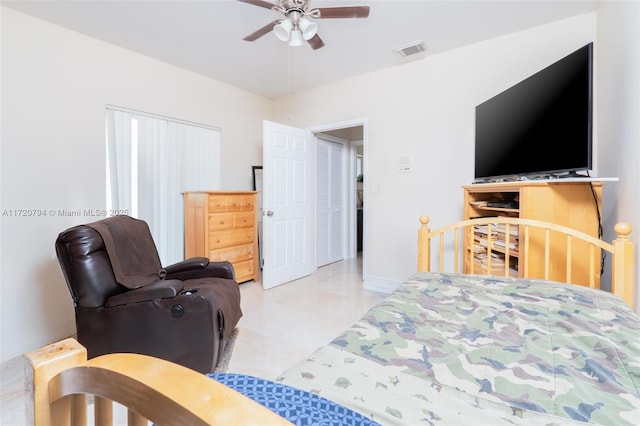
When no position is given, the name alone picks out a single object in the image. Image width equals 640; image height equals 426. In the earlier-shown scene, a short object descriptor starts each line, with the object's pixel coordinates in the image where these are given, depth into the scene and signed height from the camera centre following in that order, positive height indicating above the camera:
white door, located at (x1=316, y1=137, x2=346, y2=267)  4.55 +0.07
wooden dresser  3.19 -0.26
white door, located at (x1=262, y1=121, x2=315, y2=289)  3.50 +0.02
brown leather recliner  1.68 -0.62
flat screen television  1.64 +0.54
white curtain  2.89 +0.42
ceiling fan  1.88 +1.28
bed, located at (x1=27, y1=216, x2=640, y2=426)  0.38 -0.43
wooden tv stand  1.73 -0.05
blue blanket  0.54 -0.39
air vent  2.82 +1.56
